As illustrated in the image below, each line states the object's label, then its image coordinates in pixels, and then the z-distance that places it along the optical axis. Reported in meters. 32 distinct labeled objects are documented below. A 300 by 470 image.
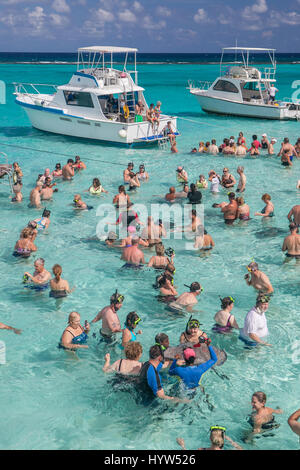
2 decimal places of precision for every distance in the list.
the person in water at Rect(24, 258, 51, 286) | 9.96
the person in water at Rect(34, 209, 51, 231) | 13.20
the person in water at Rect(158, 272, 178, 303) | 9.46
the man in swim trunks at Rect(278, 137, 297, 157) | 19.69
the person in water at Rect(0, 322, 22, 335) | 8.58
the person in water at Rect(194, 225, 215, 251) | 12.07
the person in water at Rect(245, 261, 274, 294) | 9.65
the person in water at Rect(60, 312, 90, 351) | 7.81
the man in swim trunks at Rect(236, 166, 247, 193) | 15.99
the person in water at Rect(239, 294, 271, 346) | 7.79
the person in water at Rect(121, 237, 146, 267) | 11.05
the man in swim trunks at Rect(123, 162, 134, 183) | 17.14
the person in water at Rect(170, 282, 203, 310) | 9.15
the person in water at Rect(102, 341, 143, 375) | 6.86
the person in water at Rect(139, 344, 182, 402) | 6.47
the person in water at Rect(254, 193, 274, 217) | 13.40
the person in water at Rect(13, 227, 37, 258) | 11.51
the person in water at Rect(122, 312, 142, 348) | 7.71
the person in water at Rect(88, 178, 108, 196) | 16.07
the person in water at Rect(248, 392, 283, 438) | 6.17
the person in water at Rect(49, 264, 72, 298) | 9.71
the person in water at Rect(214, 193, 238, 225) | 13.59
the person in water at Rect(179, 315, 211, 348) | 7.24
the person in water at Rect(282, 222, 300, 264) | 11.04
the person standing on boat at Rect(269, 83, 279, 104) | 29.09
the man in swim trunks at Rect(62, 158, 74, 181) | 17.91
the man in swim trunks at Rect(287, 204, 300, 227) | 12.51
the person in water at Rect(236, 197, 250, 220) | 13.65
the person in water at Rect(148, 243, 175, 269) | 10.49
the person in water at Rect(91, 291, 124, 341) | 8.06
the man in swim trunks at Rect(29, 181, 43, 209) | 15.12
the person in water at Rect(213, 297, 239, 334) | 8.21
